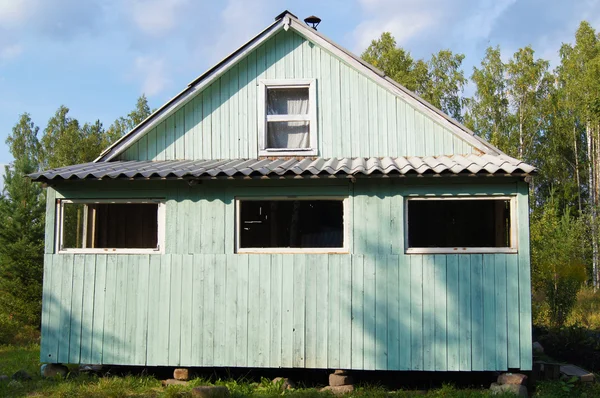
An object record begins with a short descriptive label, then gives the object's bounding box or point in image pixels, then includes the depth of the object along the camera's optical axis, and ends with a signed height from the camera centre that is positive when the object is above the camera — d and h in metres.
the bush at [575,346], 10.95 -2.24
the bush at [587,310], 16.58 -2.44
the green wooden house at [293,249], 8.79 -0.13
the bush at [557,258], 14.33 -0.74
